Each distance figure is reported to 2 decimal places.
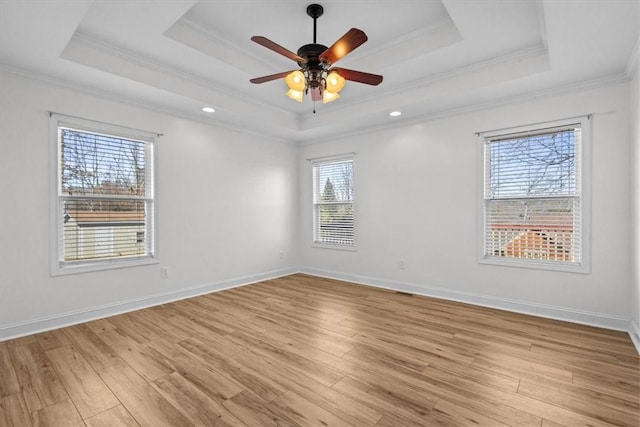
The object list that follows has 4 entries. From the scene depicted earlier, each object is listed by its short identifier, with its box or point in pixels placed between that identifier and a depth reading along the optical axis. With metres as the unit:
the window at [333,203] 5.34
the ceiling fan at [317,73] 2.46
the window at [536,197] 3.39
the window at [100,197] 3.31
